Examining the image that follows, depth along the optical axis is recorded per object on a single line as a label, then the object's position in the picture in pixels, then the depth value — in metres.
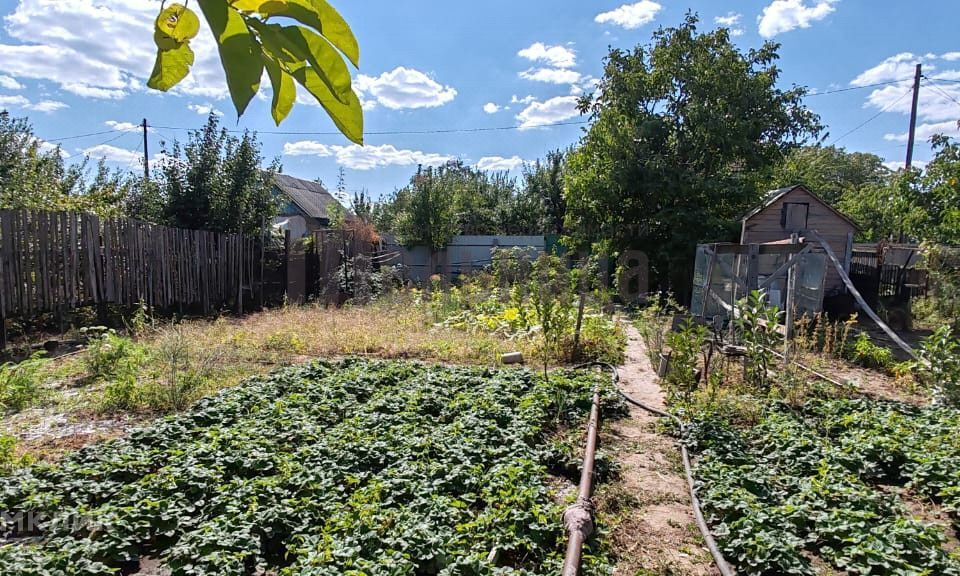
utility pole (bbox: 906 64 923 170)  14.34
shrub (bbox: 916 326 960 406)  4.65
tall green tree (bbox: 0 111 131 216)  7.51
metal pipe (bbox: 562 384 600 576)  2.22
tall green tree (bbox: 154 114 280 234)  9.77
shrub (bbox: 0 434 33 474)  2.96
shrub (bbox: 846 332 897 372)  6.47
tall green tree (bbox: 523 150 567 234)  19.53
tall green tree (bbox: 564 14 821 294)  11.65
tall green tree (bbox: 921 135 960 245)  7.73
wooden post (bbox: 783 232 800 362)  5.36
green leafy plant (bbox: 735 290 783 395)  5.02
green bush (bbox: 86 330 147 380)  5.11
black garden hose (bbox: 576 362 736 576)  2.37
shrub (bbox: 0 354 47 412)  4.22
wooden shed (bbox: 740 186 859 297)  11.38
